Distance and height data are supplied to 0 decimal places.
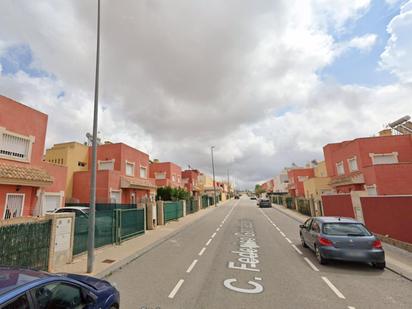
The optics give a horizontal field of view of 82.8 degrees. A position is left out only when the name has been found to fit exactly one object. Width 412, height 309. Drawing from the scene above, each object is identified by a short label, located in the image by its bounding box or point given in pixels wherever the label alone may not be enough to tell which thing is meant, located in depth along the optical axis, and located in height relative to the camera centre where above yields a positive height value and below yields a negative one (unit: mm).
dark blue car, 2438 -1000
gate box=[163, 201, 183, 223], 21852 -850
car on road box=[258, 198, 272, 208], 42812 -1012
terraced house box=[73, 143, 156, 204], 20500 +2539
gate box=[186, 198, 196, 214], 31694 -676
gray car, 7453 -1603
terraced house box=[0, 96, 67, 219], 11609 +2573
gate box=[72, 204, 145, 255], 9655 -1106
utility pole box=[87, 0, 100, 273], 7750 +1032
